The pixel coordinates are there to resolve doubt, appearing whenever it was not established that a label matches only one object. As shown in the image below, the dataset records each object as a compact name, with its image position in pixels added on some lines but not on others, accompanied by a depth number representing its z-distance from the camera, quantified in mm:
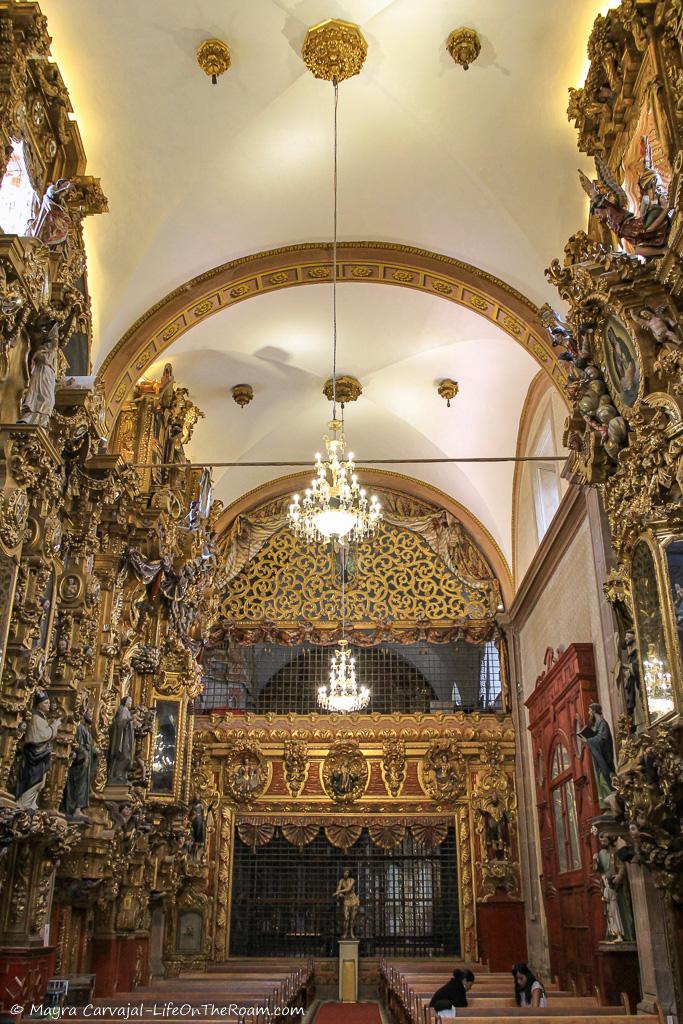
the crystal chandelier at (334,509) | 9352
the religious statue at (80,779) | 9180
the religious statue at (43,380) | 7406
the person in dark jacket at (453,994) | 7609
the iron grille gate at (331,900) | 15398
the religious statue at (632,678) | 7582
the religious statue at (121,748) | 10438
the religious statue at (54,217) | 7965
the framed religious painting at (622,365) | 6953
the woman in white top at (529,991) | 8398
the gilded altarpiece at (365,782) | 15602
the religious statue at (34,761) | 7609
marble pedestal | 14438
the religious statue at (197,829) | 14500
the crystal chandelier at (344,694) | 13977
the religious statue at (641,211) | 6352
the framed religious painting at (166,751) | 12430
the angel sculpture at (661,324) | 6504
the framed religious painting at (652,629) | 6531
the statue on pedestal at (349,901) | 15203
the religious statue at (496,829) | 15156
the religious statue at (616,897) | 8453
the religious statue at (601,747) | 8812
